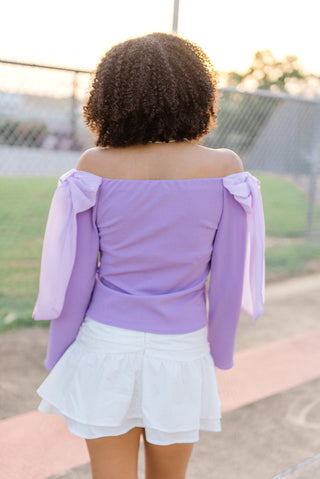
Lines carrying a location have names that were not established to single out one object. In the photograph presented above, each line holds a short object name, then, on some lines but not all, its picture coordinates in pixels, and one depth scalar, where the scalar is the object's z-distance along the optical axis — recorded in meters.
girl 1.52
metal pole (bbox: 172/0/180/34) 3.28
